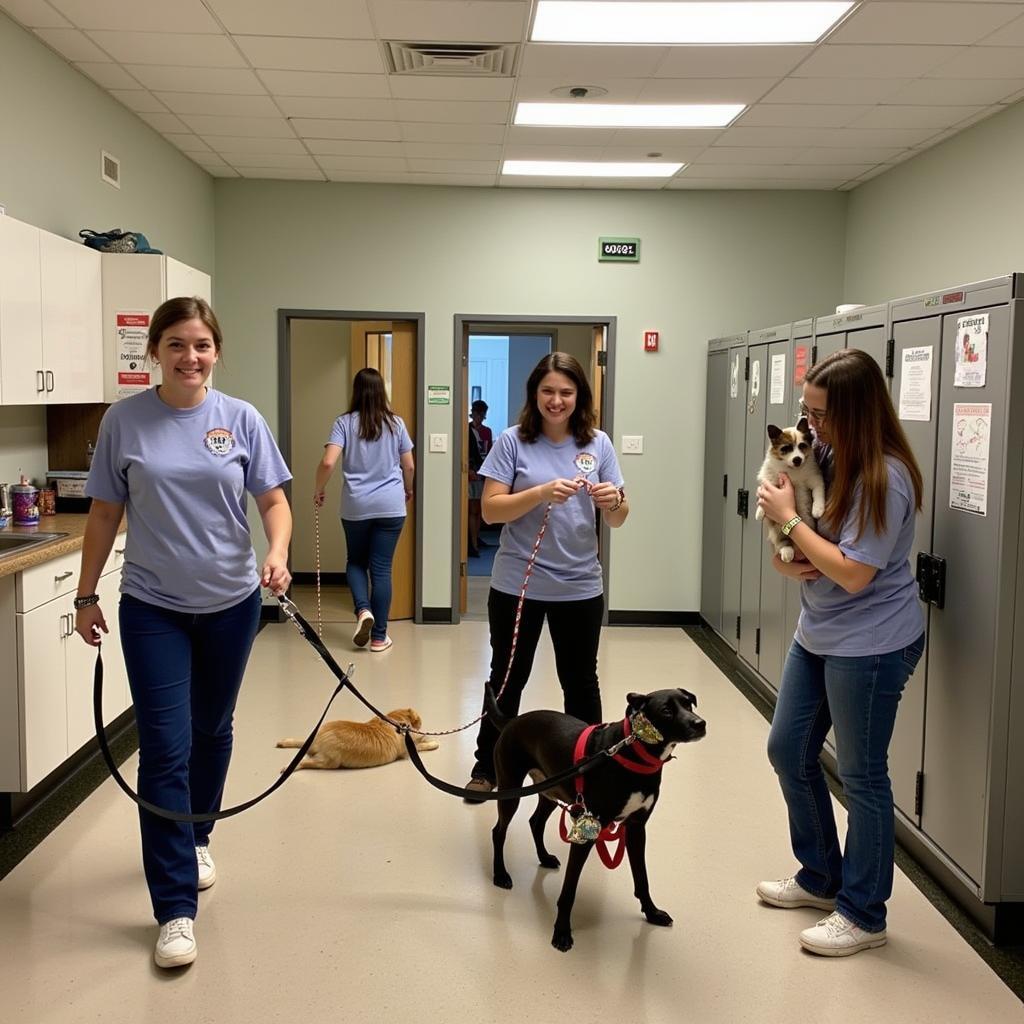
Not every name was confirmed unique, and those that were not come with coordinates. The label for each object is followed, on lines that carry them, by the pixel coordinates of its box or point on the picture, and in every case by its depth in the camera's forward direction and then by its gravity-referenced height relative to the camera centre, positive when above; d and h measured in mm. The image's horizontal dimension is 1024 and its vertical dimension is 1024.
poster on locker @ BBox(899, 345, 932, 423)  2996 +142
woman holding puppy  2410 -466
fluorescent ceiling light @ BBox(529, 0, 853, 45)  3541 +1473
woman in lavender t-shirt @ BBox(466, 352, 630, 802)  3141 -303
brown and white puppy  2660 -118
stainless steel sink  3443 -410
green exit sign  6523 +1149
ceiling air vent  3953 +1474
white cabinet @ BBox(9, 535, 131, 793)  3158 -846
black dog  2379 -869
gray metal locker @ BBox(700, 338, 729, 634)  6058 -340
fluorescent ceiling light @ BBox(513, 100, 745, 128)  4742 +1504
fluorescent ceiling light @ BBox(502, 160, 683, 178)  5863 +1528
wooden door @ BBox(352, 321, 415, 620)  6609 +286
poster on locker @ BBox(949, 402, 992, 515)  2646 -70
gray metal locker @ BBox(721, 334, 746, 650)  5543 -318
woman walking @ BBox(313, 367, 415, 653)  5750 -366
